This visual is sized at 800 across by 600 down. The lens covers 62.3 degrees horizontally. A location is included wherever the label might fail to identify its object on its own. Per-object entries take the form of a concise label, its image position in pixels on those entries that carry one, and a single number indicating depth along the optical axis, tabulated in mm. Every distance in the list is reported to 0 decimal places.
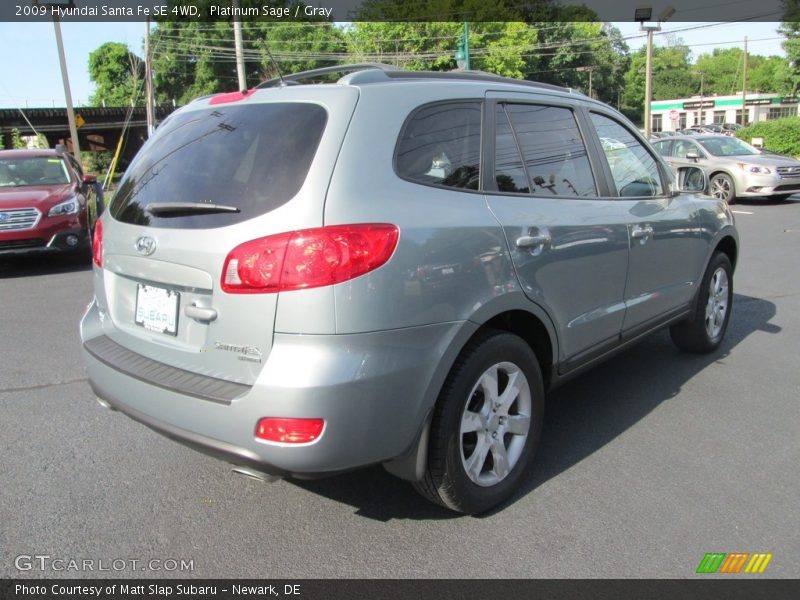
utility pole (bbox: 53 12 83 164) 21188
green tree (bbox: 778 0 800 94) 31172
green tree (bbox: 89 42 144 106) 58625
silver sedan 14563
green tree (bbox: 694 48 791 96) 106688
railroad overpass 35509
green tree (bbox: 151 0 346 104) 51625
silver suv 2256
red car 8430
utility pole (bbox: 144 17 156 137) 22406
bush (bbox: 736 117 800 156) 26953
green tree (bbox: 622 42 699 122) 109625
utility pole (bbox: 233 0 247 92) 20091
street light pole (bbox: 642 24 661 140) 25172
